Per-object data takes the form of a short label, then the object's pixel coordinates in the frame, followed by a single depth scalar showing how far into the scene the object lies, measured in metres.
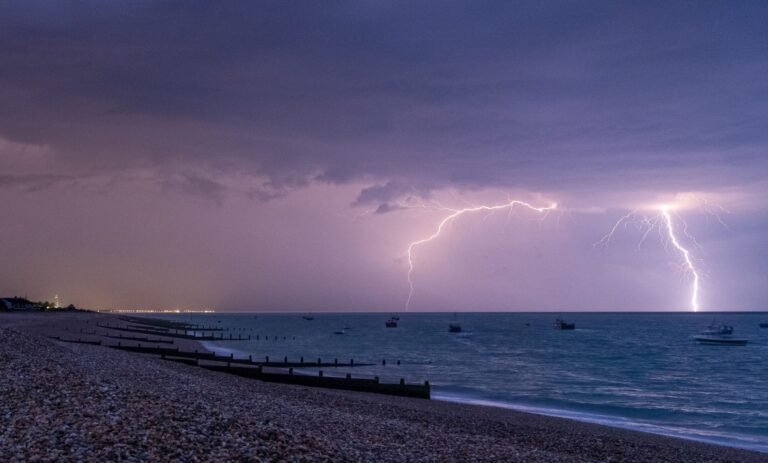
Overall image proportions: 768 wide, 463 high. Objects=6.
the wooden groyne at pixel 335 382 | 36.22
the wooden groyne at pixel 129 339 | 68.24
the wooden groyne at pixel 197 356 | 45.94
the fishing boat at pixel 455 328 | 166.88
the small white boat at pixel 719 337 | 116.62
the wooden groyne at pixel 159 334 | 93.17
